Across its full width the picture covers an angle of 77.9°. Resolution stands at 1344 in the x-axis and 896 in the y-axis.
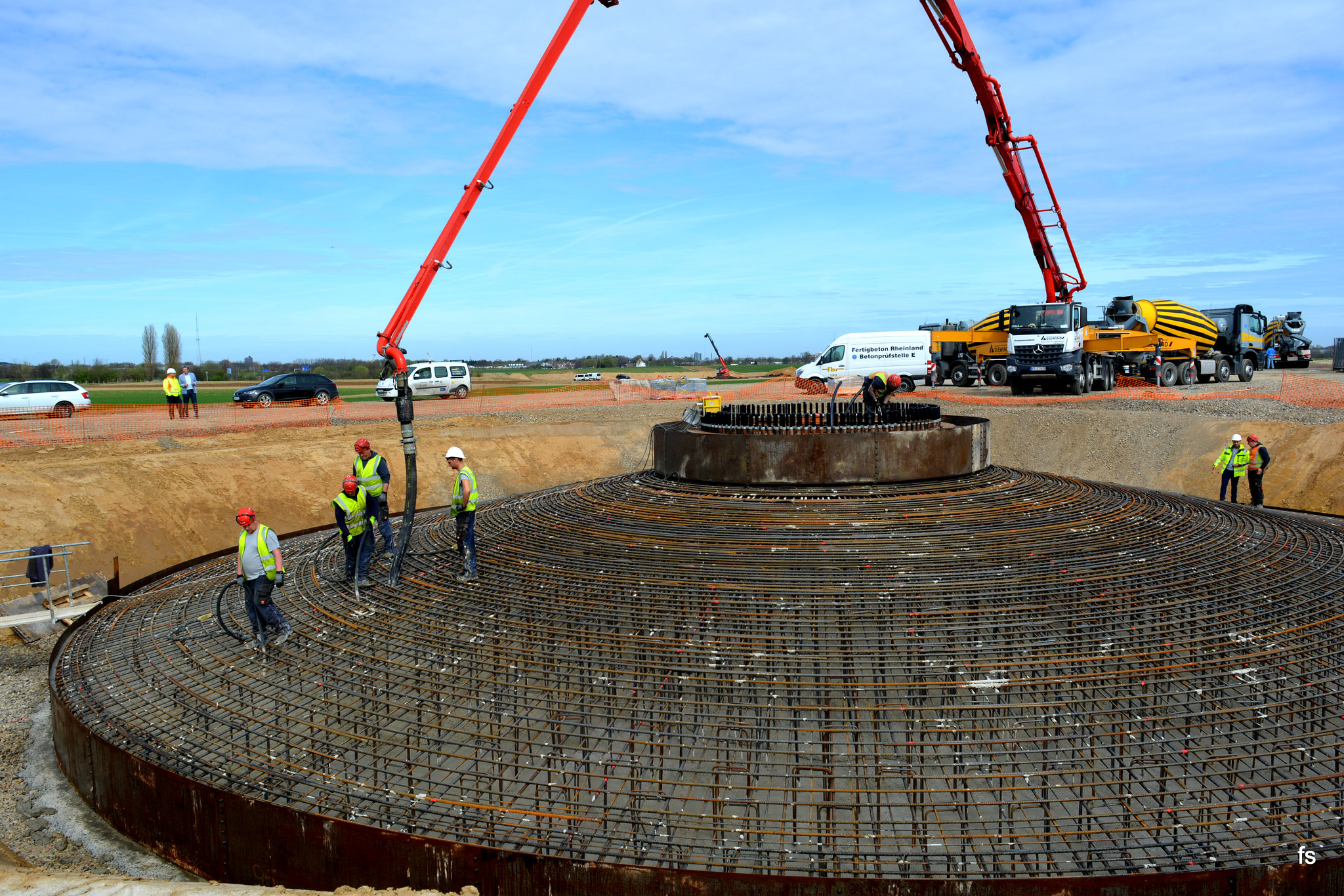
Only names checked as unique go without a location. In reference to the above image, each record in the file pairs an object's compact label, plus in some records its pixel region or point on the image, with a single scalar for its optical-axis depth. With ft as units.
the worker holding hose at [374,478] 31.01
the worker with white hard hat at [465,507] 29.86
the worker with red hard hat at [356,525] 30.30
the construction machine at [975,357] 115.34
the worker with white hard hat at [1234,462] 52.90
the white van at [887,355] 116.37
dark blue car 108.78
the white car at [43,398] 92.79
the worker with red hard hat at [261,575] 26.55
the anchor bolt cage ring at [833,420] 35.47
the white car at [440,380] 127.54
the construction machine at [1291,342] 160.35
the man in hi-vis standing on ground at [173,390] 88.84
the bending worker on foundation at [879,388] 37.27
